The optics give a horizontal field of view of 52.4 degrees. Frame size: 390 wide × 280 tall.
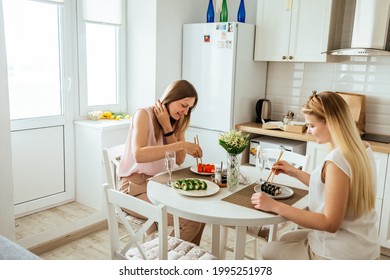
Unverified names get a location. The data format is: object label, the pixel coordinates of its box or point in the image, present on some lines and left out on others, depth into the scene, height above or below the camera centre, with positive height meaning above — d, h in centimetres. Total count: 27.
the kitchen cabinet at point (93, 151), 320 -76
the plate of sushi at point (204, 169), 215 -58
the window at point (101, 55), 329 +3
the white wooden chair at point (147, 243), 152 -75
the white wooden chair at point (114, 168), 220 -66
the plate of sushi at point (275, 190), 181 -58
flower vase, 190 -51
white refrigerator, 326 -12
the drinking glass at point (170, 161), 193 -48
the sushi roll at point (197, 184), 186 -57
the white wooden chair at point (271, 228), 220 -91
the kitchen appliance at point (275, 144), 318 -64
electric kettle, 354 -40
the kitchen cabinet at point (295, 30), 307 +28
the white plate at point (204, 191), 180 -59
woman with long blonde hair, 150 -50
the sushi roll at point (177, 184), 187 -57
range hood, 278 +28
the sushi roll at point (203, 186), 187 -57
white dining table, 158 -60
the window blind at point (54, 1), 302 +42
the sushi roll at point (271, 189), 182 -57
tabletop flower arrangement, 187 -41
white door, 294 -34
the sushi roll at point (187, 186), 184 -57
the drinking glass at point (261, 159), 188 -45
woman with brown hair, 222 -43
